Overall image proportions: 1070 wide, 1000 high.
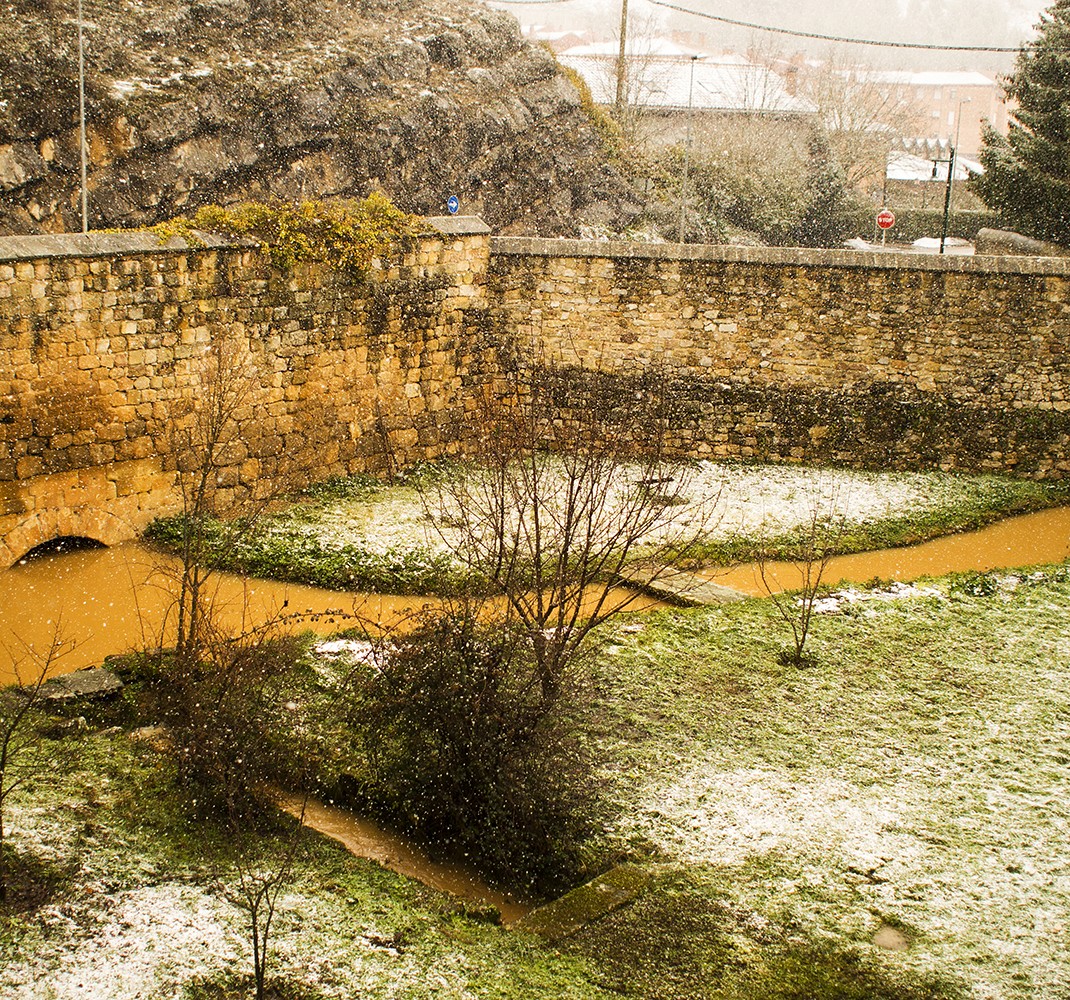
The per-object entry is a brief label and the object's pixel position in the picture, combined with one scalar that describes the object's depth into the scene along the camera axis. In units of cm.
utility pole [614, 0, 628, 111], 2869
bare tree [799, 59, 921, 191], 3603
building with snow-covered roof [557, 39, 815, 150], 3659
